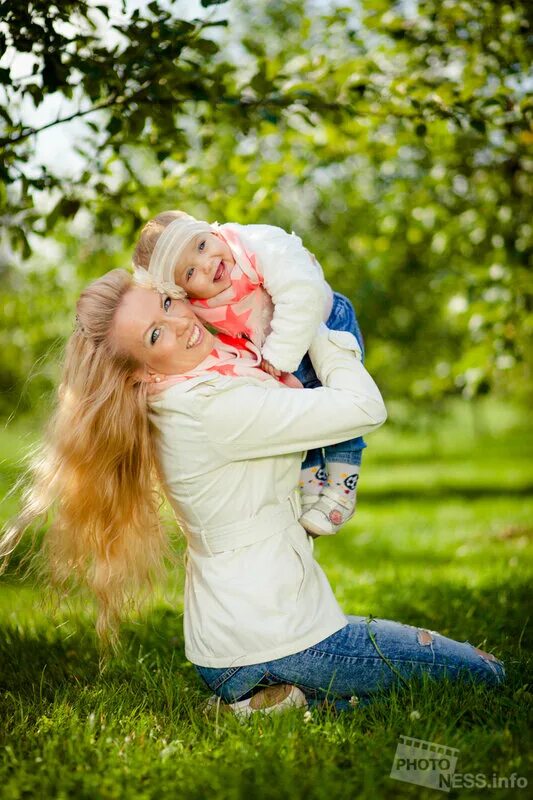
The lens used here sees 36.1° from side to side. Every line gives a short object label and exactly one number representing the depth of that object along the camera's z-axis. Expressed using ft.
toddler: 8.72
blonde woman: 8.50
